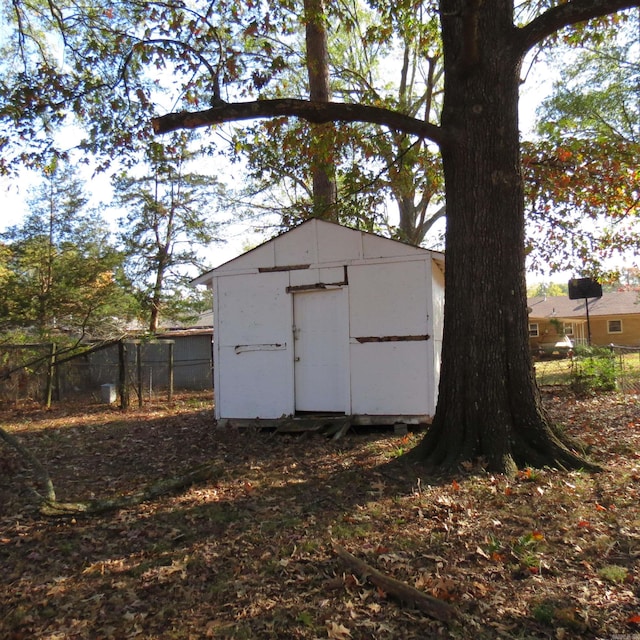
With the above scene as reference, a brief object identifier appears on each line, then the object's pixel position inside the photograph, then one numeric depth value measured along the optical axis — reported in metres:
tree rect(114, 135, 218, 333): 21.16
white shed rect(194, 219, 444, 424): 8.72
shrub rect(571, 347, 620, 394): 11.96
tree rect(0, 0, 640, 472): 5.97
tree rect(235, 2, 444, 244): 8.95
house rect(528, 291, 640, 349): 35.75
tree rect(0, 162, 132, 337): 16.38
